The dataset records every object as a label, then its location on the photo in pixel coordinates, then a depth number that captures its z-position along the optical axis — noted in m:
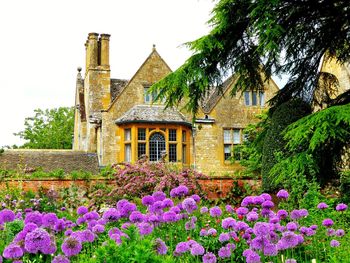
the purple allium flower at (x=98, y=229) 4.29
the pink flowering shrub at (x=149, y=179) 11.41
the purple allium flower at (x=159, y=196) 5.25
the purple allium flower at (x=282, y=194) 5.57
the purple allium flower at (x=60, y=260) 3.23
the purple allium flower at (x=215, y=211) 4.92
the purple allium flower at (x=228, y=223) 4.40
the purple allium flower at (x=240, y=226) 4.35
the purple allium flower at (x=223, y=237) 4.27
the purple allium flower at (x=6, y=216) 4.26
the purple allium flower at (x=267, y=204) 4.94
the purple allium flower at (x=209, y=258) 3.79
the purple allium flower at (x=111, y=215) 4.62
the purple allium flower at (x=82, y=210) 5.12
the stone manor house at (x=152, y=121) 25.25
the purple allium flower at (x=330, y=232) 4.75
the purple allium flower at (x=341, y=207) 5.43
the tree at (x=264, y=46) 11.16
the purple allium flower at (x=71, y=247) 3.39
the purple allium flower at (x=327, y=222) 4.83
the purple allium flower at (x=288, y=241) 3.98
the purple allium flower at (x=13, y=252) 3.32
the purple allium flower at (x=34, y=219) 4.34
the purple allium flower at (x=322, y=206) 5.34
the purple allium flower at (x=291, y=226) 4.47
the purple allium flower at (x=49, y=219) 4.41
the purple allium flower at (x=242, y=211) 5.06
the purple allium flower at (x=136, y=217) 4.59
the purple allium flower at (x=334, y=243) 4.39
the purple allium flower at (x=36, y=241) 3.30
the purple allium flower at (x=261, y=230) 3.96
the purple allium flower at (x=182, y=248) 3.88
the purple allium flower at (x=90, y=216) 4.87
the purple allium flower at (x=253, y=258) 3.66
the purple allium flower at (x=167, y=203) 4.88
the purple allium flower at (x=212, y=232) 4.52
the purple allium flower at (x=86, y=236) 3.93
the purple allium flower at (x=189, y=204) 4.86
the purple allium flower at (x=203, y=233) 4.64
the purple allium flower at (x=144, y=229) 4.16
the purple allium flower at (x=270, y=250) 3.88
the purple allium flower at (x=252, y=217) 4.73
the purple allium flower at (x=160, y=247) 3.42
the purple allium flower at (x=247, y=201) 5.19
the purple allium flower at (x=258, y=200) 5.01
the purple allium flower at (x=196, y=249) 3.87
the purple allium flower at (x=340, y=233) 4.67
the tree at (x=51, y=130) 47.59
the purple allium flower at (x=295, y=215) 5.02
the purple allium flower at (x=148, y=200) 4.96
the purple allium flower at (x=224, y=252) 4.07
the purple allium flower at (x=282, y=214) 5.02
